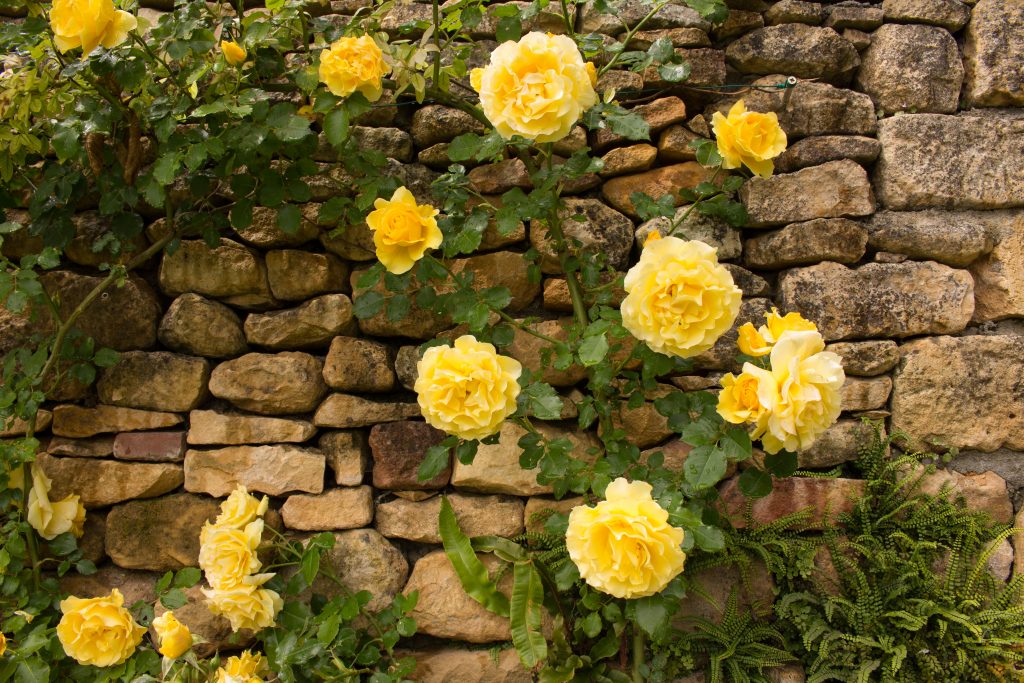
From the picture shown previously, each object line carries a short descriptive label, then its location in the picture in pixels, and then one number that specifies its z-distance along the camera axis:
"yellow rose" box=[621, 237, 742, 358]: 1.37
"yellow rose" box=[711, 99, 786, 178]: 1.58
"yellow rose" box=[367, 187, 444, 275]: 1.60
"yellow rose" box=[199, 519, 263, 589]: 1.67
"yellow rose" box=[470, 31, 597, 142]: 1.43
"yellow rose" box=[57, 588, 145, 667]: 1.65
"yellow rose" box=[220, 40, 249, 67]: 1.63
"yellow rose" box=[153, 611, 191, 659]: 1.65
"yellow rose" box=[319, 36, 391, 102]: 1.58
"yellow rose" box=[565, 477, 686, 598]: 1.35
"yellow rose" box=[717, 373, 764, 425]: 1.40
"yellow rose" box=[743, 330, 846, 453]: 1.35
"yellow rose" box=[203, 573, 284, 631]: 1.66
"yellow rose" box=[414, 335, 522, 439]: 1.48
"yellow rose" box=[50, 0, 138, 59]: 1.49
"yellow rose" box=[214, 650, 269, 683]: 1.64
